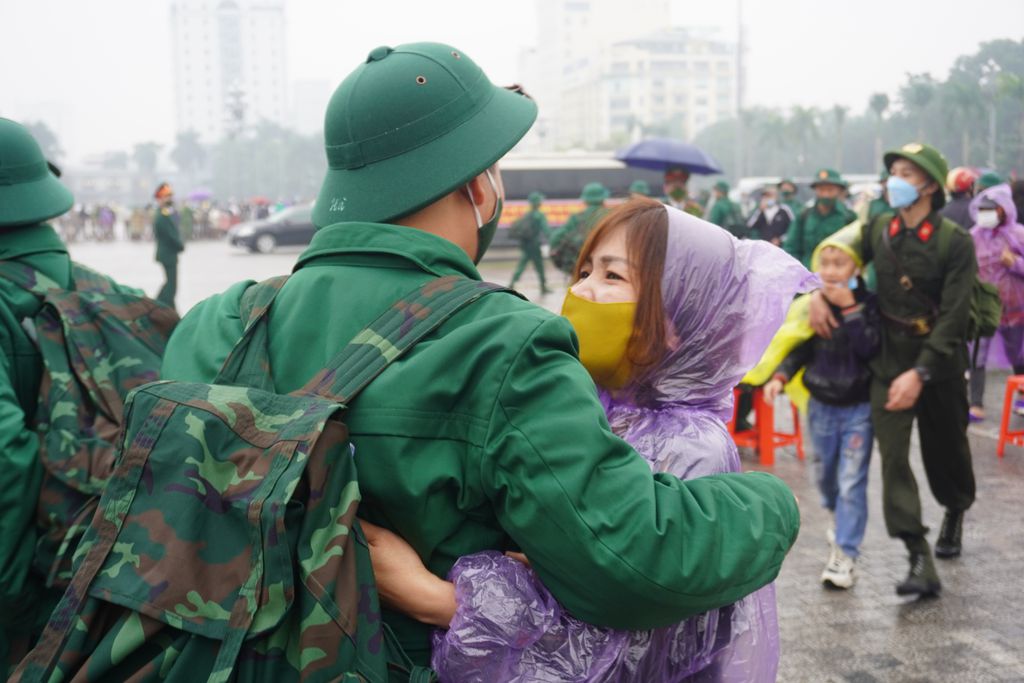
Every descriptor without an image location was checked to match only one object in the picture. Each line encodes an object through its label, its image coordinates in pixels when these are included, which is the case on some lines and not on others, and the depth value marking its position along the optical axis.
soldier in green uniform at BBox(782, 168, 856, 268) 10.08
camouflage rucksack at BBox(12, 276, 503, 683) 1.27
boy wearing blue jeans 4.63
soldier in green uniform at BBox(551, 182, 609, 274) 10.58
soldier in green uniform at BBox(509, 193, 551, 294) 17.47
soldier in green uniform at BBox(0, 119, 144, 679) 2.31
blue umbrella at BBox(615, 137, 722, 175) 10.84
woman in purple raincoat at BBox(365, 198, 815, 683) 1.87
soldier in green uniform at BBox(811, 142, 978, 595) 4.41
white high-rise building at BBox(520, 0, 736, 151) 132.62
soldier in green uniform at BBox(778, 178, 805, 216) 14.28
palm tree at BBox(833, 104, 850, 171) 53.66
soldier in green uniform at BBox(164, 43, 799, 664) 1.33
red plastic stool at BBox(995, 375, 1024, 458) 6.96
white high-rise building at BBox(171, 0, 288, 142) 166.75
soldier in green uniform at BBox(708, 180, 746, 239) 11.63
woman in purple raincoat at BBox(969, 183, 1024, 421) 8.14
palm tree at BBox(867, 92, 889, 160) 36.10
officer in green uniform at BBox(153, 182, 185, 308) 14.43
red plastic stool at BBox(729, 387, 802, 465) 7.02
